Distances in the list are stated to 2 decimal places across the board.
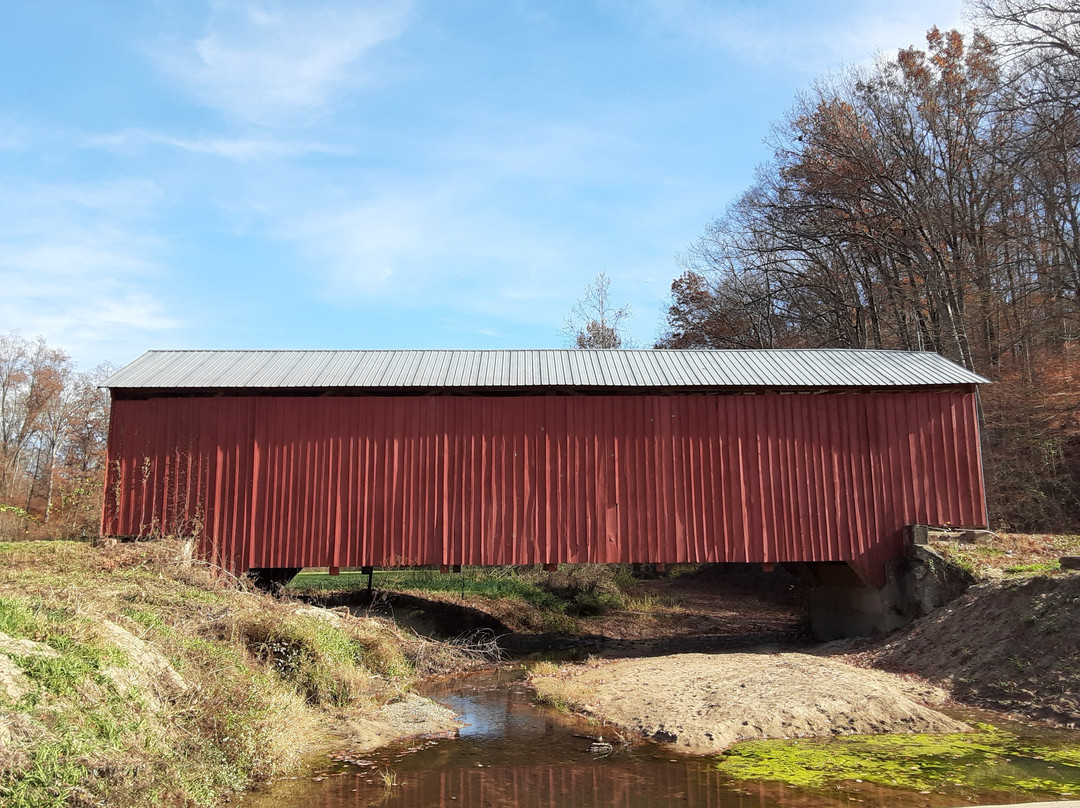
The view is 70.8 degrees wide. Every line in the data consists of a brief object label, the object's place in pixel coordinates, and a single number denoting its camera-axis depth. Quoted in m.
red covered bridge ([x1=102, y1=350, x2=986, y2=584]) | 13.41
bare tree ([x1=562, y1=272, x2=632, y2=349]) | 32.41
